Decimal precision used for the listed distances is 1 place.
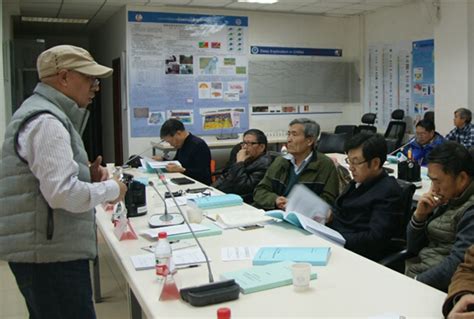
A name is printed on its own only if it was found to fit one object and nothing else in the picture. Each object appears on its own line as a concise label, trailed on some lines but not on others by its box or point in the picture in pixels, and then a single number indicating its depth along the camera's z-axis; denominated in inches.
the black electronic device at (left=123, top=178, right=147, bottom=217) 115.4
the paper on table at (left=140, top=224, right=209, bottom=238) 97.5
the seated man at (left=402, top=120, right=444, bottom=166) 239.3
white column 269.7
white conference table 61.7
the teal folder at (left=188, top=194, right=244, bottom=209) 123.7
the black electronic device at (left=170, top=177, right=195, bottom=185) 163.3
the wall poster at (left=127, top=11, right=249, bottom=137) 300.7
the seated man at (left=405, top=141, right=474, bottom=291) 77.1
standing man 68.6
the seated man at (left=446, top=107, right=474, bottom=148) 251.1
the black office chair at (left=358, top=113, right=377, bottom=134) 325.9
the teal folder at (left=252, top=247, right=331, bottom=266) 79.6
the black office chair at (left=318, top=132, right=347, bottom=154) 265.1
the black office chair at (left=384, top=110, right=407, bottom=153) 308.8
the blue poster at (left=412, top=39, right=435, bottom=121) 303.3
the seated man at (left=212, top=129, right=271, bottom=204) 161.8
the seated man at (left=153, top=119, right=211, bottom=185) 191.5
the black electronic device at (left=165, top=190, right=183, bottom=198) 138.5
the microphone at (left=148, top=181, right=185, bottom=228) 104.7
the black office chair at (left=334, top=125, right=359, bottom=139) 332.5
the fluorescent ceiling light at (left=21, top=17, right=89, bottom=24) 351.3
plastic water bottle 71.4
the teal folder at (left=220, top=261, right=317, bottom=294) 68.9
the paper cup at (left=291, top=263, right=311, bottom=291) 68.5
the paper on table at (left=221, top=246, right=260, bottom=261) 83.4
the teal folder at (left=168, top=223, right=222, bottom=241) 95.3
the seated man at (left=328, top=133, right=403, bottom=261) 103.9
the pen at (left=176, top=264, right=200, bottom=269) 78.5
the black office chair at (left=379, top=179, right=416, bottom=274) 105.7
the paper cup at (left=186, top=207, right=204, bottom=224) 106.5
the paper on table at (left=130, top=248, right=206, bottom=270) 80.0
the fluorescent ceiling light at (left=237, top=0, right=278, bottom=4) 291.4
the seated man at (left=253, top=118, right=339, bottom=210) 133.3
